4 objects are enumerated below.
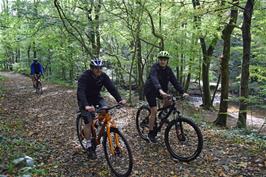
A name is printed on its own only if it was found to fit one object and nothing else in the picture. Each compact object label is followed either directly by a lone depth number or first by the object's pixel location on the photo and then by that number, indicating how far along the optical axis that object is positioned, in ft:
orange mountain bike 18.80
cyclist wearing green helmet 22.74
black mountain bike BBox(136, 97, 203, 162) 20.48
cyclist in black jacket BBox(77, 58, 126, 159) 20.54
